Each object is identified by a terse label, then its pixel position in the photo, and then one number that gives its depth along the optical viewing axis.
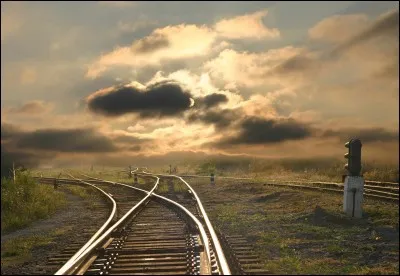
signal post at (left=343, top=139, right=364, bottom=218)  10.96
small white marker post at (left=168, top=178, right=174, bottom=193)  23.72
